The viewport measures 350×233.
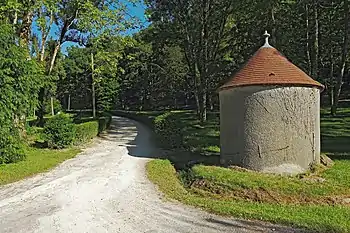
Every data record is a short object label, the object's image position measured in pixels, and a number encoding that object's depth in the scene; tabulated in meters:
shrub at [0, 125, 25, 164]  17.64
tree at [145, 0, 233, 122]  32.78
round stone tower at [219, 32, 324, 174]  13.72
